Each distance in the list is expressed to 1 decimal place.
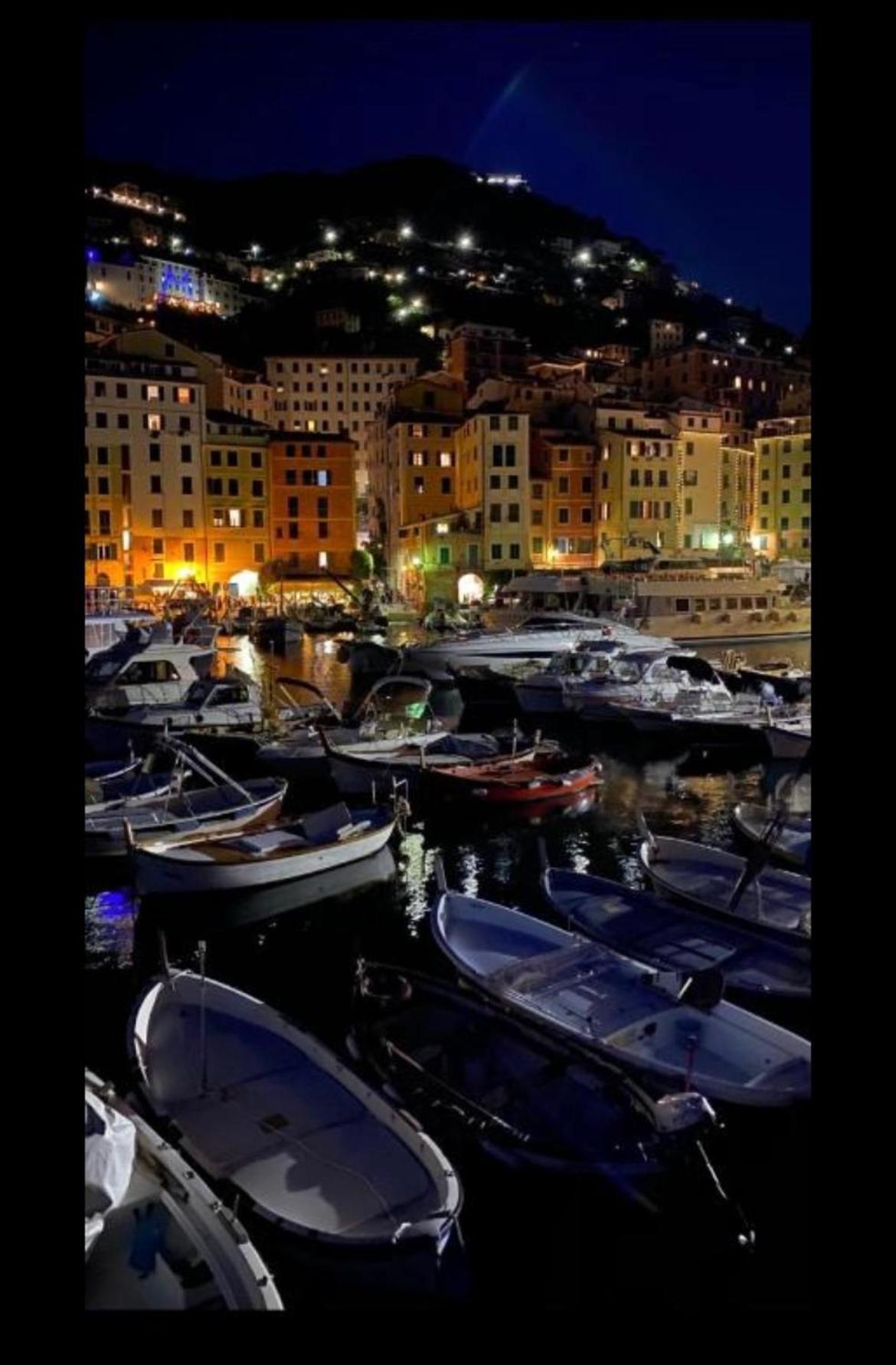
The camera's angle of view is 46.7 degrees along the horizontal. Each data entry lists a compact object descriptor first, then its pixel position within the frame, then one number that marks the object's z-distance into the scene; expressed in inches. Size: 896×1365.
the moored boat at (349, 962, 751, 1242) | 268.1
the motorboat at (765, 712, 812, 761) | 904.9
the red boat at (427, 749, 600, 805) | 755.4
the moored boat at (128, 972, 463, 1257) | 240.5
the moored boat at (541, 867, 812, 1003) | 404.8
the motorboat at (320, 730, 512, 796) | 780.6
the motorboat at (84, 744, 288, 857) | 608.1
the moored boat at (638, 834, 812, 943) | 448.1
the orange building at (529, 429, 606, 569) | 2363.4
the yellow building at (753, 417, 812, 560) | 2819.9
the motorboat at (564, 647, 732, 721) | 1057.6
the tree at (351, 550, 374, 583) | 2433.6
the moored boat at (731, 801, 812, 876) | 591.5
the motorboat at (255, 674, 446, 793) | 830.5
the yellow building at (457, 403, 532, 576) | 2251.5
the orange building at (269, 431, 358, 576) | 2468.0
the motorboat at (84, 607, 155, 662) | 1294.3
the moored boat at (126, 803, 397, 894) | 541.6
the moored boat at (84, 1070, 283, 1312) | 197.5
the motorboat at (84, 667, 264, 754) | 919.0
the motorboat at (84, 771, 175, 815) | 647.8
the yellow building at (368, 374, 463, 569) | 2479.1
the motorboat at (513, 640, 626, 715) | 1163.9
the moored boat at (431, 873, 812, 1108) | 310.8
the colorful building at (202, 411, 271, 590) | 2402.8
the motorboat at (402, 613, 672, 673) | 1400.1
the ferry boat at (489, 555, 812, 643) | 1771.7
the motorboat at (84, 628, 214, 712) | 1025.5
